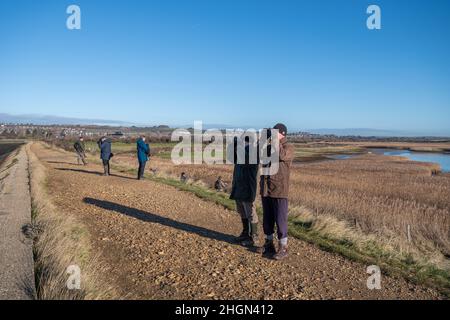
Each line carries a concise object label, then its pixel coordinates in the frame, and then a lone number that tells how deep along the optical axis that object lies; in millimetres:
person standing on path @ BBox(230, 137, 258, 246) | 6434
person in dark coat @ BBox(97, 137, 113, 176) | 15973
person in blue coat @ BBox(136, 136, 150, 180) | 14857
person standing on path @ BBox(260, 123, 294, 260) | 5871
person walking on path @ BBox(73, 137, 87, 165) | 21312
